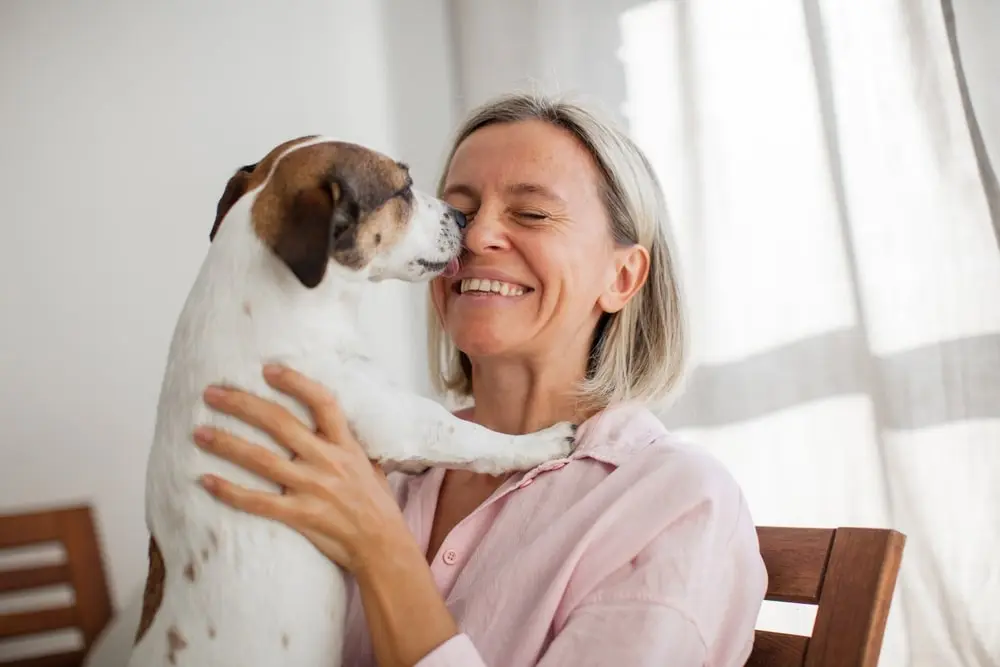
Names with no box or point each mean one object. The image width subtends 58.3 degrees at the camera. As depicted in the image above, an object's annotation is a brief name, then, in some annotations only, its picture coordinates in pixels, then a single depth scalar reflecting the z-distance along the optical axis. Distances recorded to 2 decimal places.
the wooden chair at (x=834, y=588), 1.11
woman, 1.11
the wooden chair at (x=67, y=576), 1.78
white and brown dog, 1.09
